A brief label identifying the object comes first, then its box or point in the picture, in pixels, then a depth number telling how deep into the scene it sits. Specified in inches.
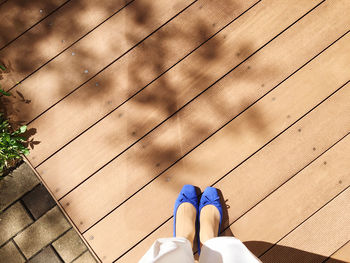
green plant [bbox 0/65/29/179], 75.1
